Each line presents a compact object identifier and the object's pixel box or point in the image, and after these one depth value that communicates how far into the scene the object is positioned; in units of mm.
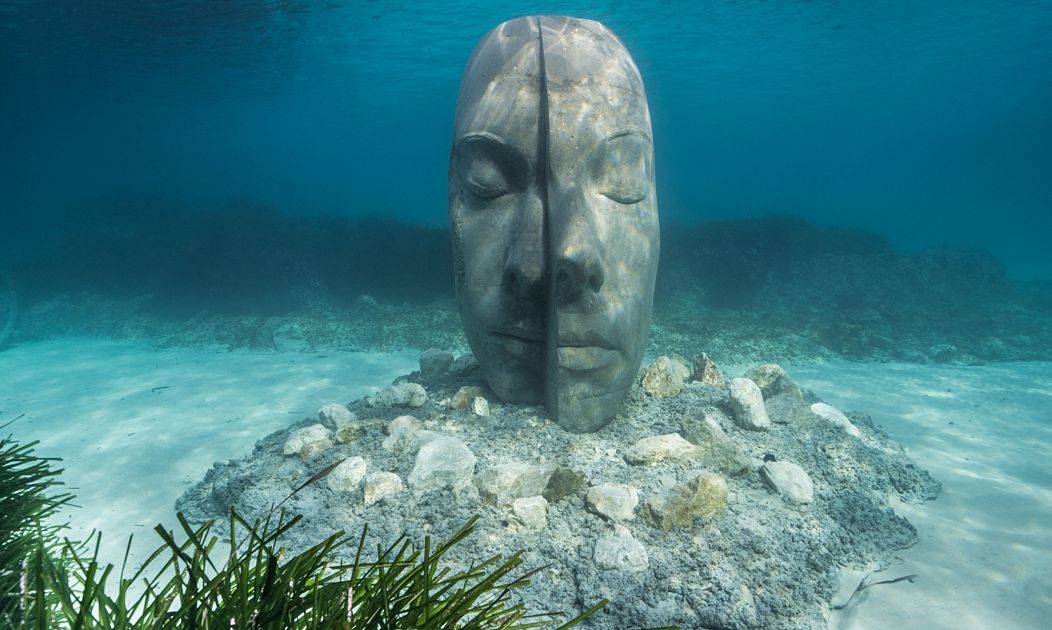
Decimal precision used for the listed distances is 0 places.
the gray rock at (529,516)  3252
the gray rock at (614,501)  3311
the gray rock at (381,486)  3539
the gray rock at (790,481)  3633
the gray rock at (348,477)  3674
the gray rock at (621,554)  2887
